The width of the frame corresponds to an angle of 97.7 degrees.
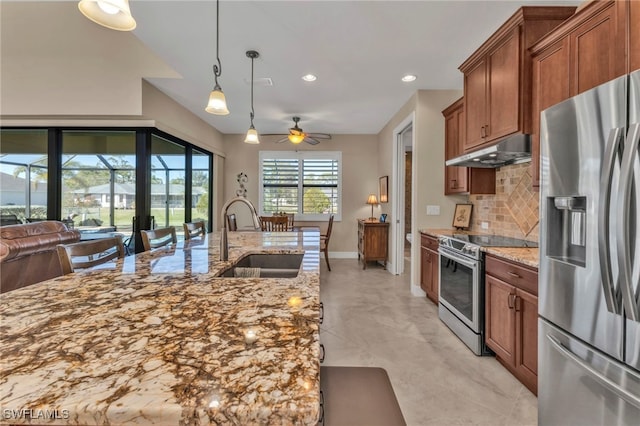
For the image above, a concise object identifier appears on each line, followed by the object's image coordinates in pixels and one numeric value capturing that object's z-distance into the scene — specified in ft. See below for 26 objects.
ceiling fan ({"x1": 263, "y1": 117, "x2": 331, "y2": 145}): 14.40
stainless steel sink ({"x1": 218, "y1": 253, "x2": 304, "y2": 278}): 5.81
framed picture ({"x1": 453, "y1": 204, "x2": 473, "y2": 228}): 11.41
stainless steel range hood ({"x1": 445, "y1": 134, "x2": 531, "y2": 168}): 7.06
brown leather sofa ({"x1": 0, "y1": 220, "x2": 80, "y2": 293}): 7.43
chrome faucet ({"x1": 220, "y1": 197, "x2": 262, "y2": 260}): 4.91
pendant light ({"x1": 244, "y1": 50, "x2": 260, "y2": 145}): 11.26
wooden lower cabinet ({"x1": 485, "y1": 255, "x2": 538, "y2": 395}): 5.92
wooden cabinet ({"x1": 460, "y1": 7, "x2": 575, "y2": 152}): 6.85
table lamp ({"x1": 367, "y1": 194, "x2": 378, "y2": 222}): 18.93
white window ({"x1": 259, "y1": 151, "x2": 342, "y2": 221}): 20.61
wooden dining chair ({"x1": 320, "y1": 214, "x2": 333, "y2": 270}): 16.55
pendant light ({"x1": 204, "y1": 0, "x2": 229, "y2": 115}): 7.39
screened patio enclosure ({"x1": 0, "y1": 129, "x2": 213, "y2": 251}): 12.90
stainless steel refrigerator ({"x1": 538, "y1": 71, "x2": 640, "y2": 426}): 3.44
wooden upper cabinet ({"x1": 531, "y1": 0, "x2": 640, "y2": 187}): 4.84
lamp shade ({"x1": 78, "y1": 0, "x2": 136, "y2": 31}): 4.10
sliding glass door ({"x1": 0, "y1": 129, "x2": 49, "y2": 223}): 13.15
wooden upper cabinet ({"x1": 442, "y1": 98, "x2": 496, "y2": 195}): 10.16
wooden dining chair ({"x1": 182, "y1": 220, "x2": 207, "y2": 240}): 9.57
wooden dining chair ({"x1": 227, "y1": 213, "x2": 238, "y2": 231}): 16.88
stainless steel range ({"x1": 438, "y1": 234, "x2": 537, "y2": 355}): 7.61
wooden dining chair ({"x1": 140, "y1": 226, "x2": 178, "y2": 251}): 7.04
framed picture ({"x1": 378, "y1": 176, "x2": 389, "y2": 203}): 16.96
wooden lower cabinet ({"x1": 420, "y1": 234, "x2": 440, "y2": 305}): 10.75
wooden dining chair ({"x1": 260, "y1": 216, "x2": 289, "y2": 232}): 14.89
